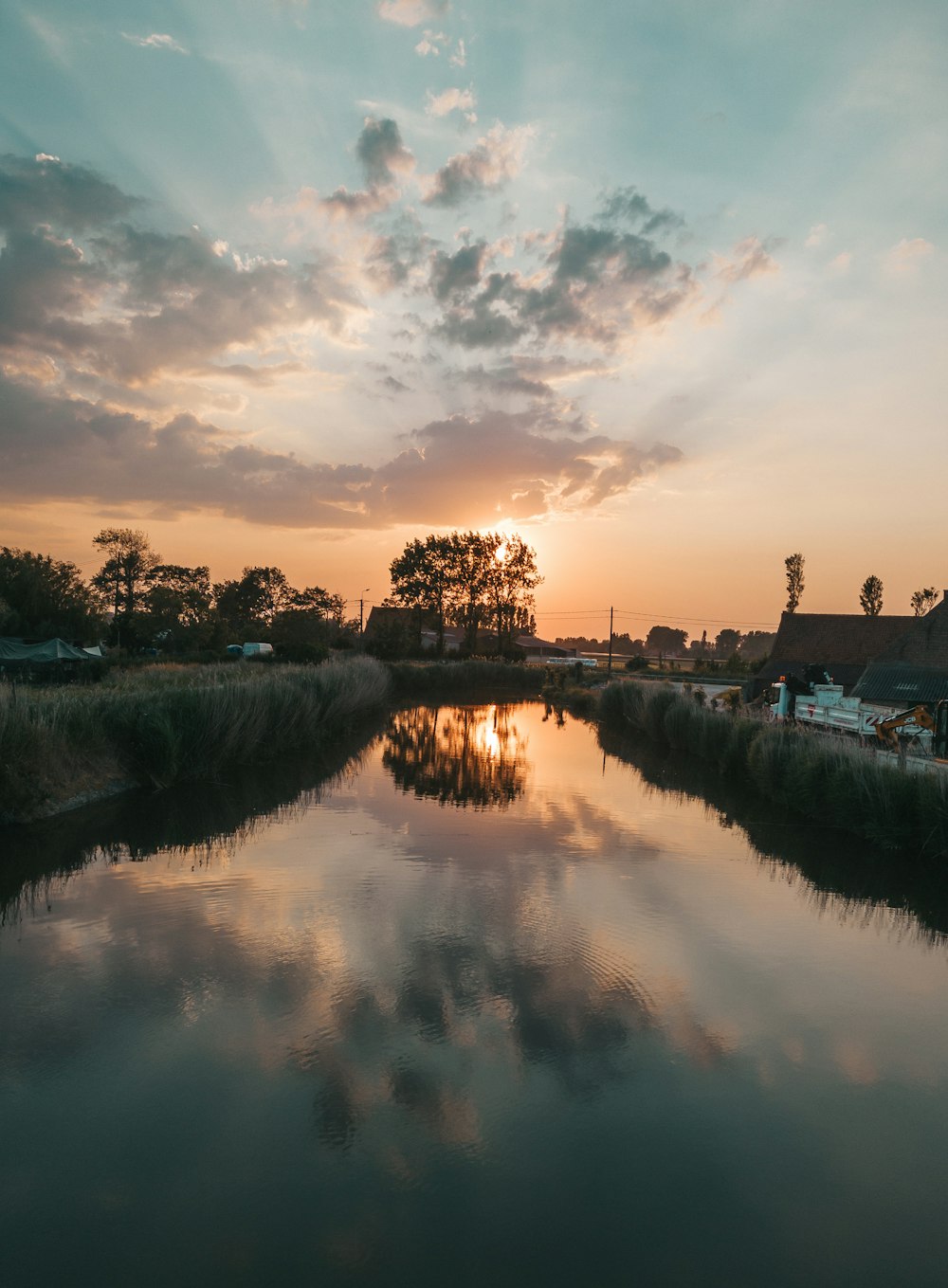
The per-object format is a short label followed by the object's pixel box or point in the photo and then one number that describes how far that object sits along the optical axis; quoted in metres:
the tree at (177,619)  55.01
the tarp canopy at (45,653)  28.39
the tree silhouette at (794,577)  67.44
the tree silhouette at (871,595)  67.12
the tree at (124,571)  70.94
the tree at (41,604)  42.47
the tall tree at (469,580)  72.75
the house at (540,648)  106.89
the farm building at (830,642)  38.38
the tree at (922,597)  83.06
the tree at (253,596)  79.94
